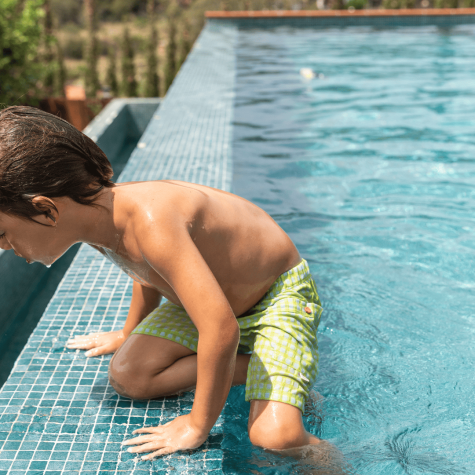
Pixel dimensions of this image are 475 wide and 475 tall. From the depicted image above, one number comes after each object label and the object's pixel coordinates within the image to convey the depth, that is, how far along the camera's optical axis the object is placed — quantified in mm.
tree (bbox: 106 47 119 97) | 12586
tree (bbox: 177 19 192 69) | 13618
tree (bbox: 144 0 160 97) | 12094
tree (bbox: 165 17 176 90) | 12961
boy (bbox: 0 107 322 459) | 1676
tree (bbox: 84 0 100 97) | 12570
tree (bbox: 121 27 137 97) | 12250
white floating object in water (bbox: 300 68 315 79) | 9188
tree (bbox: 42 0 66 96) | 11554
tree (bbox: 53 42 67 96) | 12039
